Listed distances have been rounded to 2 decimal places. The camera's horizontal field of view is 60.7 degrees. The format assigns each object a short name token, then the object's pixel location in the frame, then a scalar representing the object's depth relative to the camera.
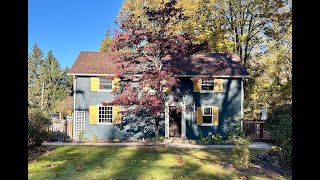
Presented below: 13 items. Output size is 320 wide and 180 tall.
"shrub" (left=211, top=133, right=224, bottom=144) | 16.08
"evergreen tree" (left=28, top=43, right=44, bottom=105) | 36.91
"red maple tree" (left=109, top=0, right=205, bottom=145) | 13.04
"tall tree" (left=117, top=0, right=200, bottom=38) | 22.14
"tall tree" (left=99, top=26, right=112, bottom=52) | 30.21
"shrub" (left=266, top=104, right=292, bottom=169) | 7.70
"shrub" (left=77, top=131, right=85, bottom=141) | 16.52
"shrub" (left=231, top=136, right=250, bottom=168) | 8.97
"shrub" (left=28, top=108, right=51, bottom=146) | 12.33
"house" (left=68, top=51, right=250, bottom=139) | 16.83
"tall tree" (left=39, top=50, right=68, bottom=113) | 37.66
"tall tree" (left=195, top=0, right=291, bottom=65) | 20.27
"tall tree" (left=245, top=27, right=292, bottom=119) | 19.42
